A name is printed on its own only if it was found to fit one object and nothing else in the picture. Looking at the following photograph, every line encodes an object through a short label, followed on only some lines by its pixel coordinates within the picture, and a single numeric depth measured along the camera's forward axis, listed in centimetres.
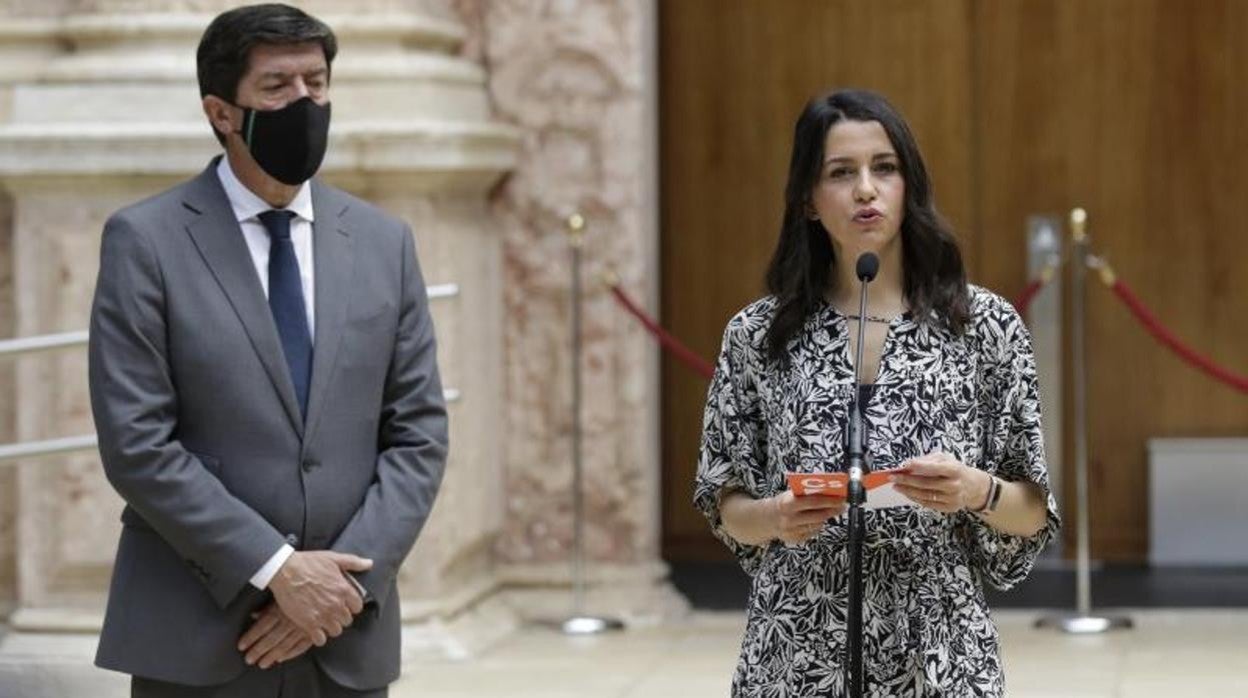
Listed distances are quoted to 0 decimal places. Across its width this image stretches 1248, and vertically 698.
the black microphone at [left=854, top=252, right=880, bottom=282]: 817
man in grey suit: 905
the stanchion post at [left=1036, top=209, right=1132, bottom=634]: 1855
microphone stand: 778
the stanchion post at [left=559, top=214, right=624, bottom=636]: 1914
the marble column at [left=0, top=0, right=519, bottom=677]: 1753
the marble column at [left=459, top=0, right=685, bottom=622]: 1950
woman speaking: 839
